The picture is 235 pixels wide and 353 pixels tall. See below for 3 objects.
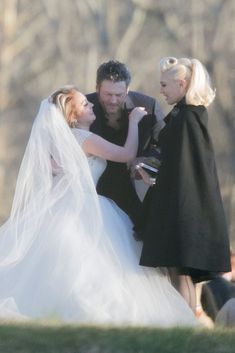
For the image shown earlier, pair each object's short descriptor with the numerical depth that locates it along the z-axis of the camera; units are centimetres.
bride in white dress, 1725
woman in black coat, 1706
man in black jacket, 1787
